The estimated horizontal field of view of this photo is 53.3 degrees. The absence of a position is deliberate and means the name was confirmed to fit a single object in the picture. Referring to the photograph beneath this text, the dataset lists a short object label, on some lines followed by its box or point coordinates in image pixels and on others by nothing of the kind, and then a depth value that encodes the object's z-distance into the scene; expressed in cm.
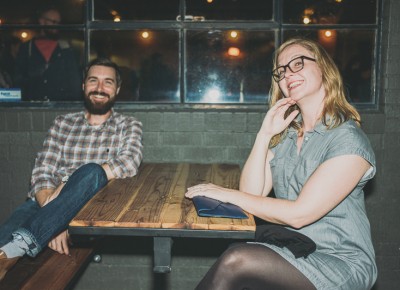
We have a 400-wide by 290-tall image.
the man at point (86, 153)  240
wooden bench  213
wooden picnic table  178
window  363
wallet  187
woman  189
